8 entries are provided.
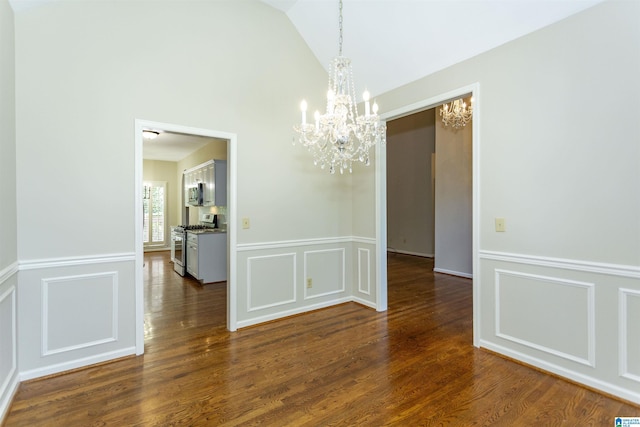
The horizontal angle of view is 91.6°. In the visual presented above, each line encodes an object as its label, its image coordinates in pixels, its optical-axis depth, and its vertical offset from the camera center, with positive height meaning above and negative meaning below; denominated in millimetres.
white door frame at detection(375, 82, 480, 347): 2904 +221
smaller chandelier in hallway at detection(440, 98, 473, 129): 5484 +1807
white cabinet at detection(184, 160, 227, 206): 6090 +634
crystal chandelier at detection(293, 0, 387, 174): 2510 +756
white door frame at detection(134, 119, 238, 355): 2801 -5
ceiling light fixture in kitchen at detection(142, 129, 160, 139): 5807 +1522
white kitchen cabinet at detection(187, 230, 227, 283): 5402 -728
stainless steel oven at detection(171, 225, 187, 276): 6070 -735
